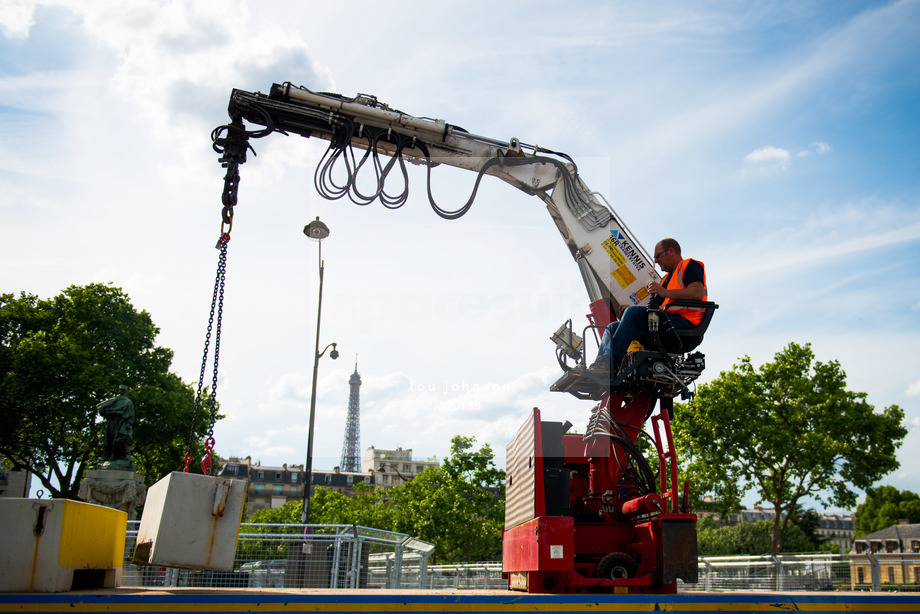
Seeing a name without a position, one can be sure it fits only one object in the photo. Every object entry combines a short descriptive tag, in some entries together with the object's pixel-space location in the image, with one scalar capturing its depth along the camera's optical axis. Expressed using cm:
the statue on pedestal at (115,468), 1357
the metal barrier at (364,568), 1131
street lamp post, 1970
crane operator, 686
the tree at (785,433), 2808
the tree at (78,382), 2678
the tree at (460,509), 3281
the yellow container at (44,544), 405
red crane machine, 593
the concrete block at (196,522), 454
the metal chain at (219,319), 638
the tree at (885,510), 7819
